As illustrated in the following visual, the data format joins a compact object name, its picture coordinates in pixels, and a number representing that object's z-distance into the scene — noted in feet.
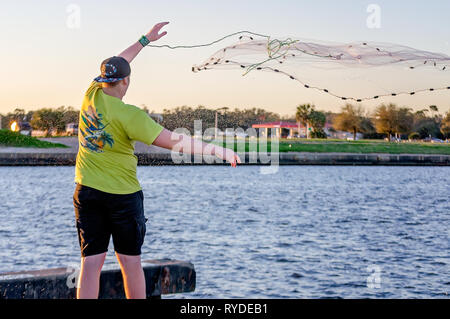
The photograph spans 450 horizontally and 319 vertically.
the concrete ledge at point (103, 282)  20.43
